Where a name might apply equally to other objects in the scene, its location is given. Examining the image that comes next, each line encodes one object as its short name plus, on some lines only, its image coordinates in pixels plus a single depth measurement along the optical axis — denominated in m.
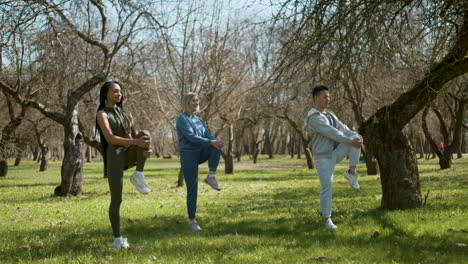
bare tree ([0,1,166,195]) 12.94
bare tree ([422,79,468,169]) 20.64
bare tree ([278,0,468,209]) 6.59
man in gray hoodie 6.18
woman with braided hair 5.22
